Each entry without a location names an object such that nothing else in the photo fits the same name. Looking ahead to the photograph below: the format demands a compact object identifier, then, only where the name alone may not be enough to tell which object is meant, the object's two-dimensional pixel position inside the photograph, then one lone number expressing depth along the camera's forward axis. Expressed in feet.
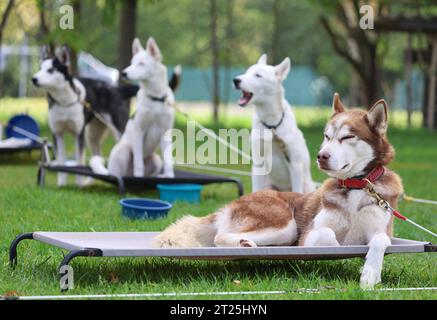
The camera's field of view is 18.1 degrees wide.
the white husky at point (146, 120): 51.69
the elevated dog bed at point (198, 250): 24.21
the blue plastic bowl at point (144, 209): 39.45
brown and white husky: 26.59
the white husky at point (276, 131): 42.55
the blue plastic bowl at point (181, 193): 47.81
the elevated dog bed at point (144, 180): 49.28
